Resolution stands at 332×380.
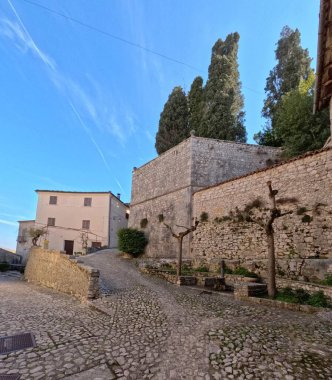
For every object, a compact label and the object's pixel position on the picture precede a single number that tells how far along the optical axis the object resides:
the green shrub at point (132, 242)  18.84
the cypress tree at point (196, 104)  22.92
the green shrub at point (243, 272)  10.00
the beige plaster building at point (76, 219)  28.44
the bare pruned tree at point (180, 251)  11.35
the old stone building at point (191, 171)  16.73
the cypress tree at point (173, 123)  24.77
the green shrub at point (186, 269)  12.63
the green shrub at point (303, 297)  6.65
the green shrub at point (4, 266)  25.72
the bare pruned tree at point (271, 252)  7.62
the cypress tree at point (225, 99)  20.46
